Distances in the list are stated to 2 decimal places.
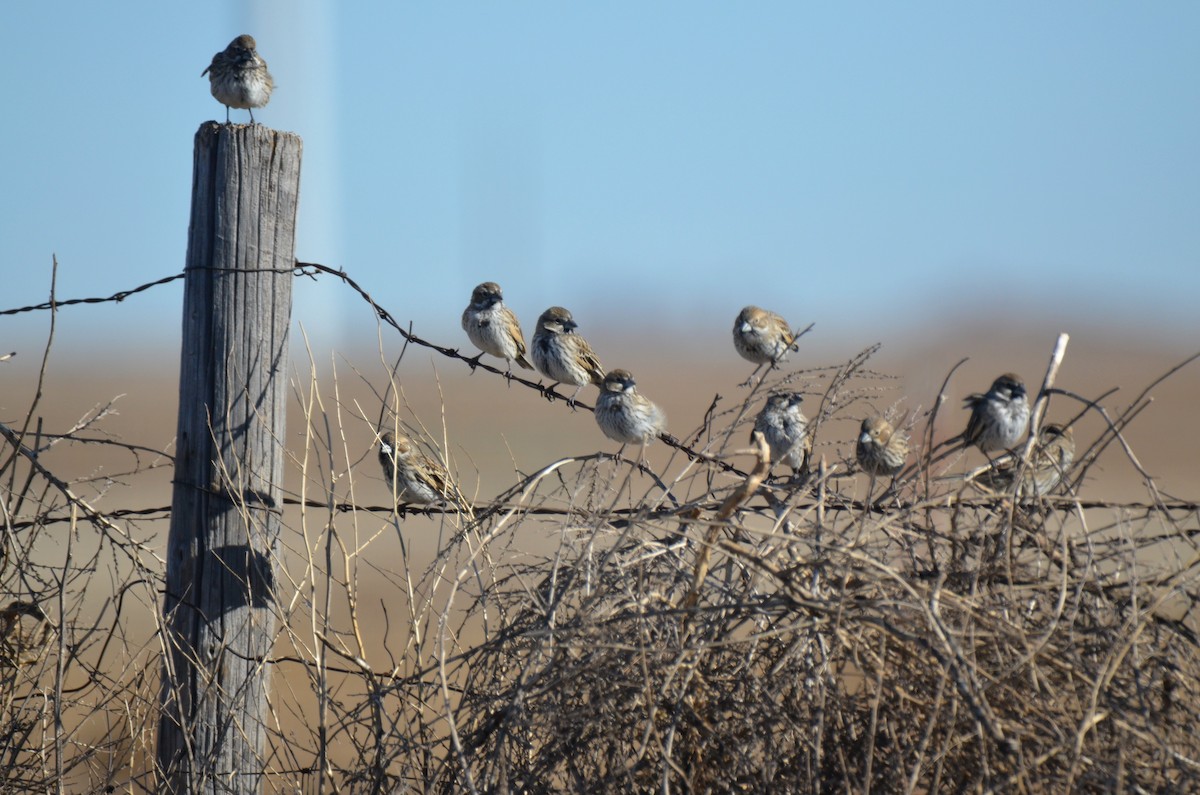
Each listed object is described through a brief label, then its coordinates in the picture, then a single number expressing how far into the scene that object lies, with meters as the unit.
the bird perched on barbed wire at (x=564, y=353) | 21.39
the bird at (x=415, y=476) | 18.39
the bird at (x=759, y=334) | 21.45
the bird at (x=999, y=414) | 15.14
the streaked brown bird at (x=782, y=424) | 17.98
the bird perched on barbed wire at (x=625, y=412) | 18.59
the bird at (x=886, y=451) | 14.44
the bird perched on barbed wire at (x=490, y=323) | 21.34
